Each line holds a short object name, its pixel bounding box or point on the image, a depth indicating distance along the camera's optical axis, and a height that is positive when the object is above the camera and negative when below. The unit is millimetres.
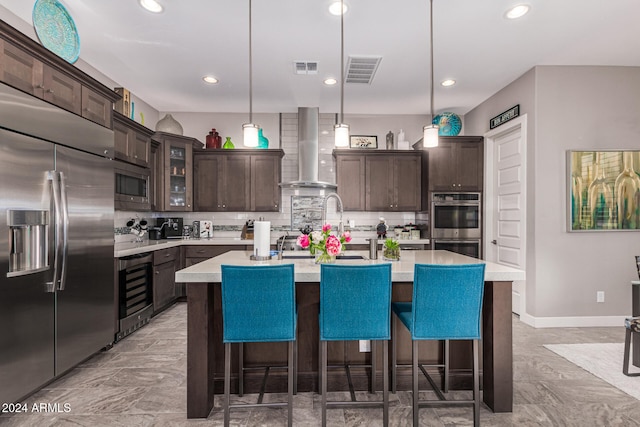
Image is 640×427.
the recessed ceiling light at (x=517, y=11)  2798 +1738
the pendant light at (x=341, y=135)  2529 +603
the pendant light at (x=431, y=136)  2570 +605
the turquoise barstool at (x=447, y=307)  1955 -547
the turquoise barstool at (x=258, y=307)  1893 -535
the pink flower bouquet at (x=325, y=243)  2361 -210
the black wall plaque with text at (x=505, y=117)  4209 +1304
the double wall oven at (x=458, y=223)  4980 -130
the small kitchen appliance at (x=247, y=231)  5191 -261
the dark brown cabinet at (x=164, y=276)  4164 -807
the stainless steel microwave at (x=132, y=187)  3768 +332
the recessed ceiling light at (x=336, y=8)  2768 +1739
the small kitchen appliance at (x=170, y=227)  5148 -196
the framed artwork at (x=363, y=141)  5602 +1229
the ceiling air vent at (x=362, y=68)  3719 +1721
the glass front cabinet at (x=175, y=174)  4859 +615
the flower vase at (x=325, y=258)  2434 -320
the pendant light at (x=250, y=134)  2496 +606
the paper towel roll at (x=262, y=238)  2465 -175
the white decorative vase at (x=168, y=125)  5016 +1346
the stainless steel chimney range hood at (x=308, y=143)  5352 +1145
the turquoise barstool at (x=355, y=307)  1932 -542
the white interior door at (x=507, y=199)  4180 +216
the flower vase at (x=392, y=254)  2666 -326
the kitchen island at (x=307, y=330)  2115 -778
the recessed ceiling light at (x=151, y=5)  2744 +1742
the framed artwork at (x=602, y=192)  3836 +256
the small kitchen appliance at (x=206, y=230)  5387 -251
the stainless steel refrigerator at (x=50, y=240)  2064 -188
